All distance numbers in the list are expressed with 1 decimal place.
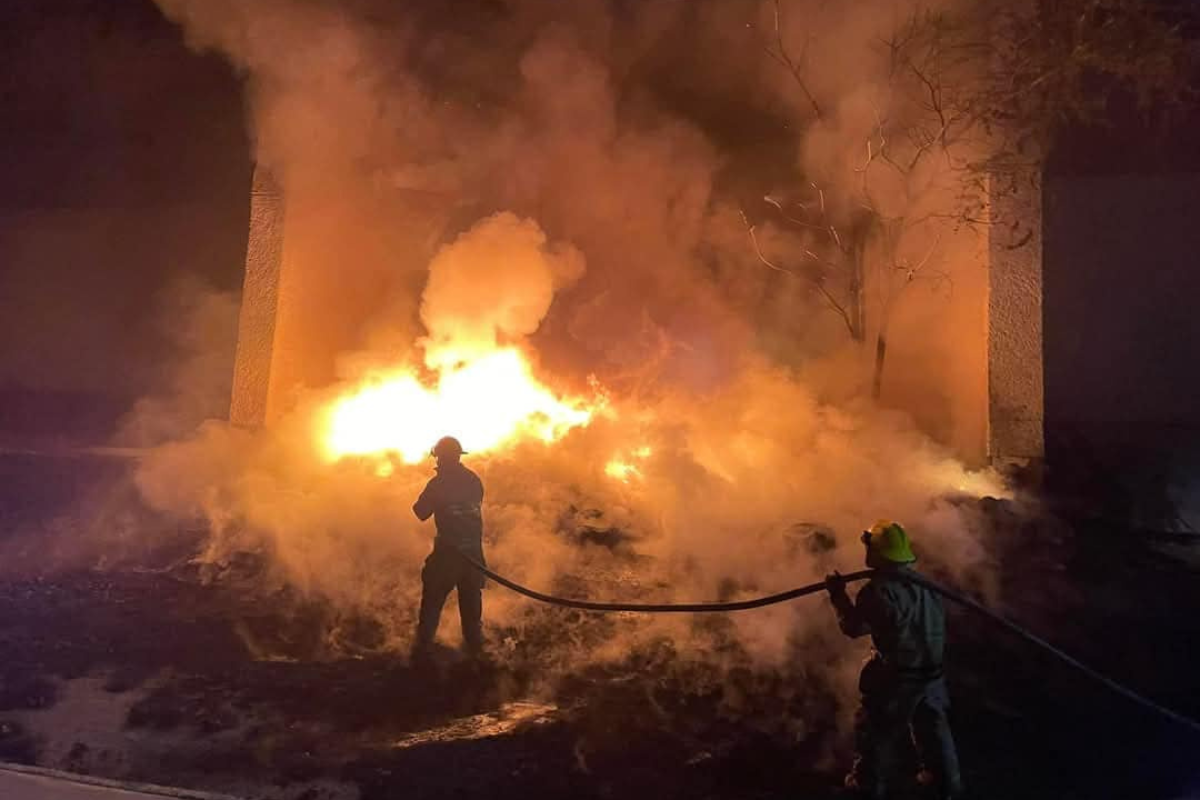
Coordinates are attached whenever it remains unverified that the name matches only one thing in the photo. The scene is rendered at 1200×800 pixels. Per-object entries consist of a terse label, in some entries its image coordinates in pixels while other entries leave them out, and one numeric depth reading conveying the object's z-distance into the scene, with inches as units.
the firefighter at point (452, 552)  213.3
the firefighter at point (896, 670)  146.6
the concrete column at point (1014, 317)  314.2
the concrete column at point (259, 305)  362.0
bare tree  315.6
